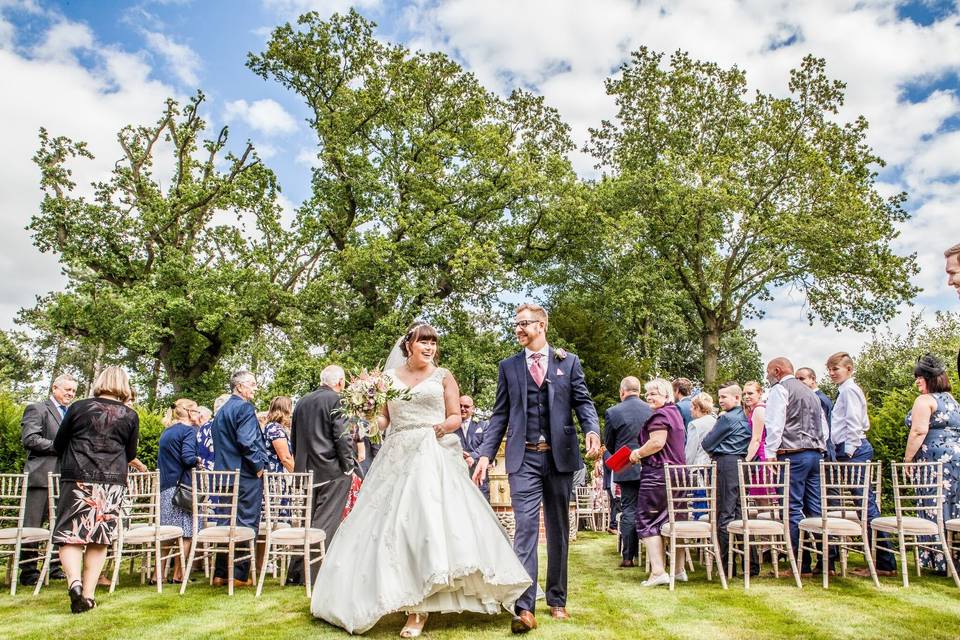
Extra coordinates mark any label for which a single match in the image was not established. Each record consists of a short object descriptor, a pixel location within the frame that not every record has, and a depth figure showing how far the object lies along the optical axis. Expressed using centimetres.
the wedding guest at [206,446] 793
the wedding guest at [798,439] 722
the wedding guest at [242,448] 737
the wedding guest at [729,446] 728
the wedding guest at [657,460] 675
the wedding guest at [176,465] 767
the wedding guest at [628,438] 815
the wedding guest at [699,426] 843
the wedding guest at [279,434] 777
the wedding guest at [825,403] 782
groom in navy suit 493
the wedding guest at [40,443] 745
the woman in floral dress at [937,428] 706
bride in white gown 463
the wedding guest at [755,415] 734
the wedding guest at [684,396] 955
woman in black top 566
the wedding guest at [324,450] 746
